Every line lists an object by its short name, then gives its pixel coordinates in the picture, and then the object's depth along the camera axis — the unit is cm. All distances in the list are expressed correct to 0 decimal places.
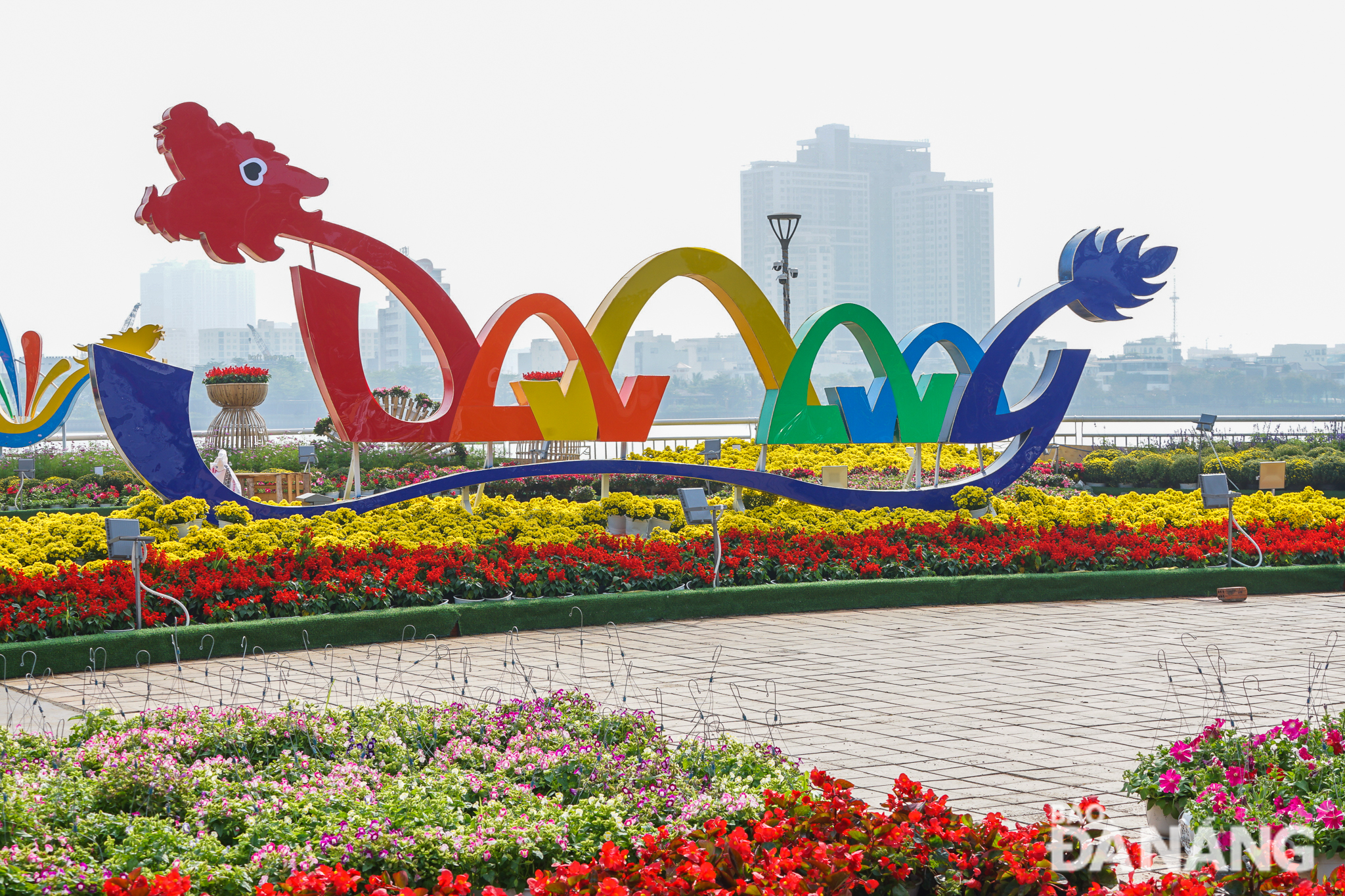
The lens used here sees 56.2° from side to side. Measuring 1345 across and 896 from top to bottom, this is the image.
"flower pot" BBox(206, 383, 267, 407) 2186
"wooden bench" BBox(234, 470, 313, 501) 1852
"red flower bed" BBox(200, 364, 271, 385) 2184
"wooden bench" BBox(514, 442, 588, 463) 2147
